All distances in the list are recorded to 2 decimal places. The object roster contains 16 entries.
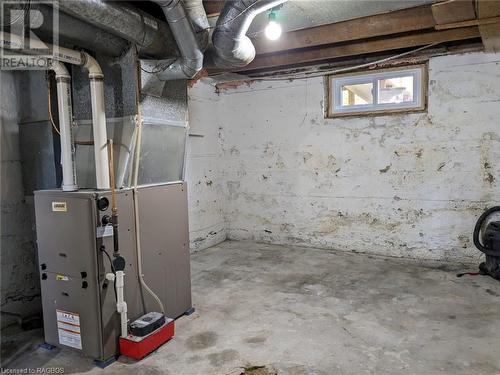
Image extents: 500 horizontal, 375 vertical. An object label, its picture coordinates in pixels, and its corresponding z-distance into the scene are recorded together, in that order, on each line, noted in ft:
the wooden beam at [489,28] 7.97
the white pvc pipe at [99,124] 7.06
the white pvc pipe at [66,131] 7.06
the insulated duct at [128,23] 5.64
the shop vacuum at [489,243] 10.81
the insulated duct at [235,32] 6.52
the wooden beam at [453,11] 8.01
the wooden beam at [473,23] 8.73
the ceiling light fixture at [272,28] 7.93
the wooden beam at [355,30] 9.23
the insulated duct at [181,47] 6.34
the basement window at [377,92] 12.84
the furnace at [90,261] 6.81
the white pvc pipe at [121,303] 6.94
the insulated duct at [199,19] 7.19
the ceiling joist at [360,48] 10.48
